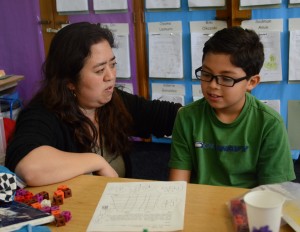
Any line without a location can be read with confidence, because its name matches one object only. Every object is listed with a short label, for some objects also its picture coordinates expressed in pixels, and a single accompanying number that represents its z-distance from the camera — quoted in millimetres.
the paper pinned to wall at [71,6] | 3137
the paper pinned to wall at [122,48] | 3092
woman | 1200
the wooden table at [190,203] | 913
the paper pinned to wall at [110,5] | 3018
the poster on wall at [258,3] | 2634
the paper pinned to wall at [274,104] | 2859
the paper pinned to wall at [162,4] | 2865
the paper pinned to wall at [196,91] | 3039
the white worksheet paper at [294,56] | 2670
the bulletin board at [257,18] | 2682
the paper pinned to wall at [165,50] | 2955
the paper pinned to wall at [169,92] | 3098
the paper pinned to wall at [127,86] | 3207
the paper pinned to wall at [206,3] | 2758
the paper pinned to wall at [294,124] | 2840
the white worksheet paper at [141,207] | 920
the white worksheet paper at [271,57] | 2723
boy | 1300
